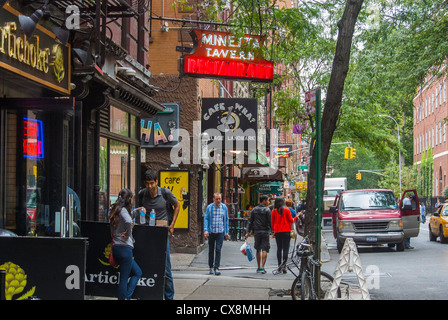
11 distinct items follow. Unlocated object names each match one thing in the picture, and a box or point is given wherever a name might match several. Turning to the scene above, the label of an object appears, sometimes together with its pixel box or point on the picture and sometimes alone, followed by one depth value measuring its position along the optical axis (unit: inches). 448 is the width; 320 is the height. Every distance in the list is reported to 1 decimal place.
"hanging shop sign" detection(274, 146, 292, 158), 1925.1
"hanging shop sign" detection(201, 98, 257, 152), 836.6
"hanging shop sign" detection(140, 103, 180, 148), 823.9
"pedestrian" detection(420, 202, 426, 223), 2137.8
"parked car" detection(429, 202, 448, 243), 1004.6
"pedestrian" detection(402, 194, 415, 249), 877.8
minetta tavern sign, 647.1
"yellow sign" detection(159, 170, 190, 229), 828.6
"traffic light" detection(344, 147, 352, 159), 1935.0
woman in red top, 647.8
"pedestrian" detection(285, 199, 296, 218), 881.9
